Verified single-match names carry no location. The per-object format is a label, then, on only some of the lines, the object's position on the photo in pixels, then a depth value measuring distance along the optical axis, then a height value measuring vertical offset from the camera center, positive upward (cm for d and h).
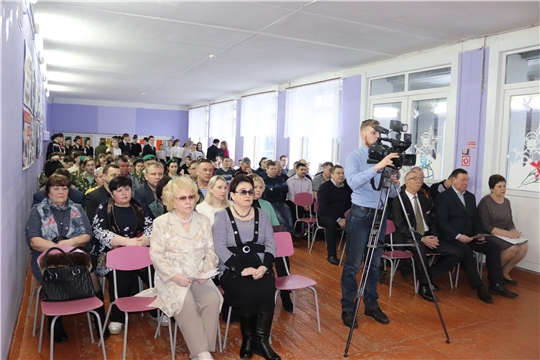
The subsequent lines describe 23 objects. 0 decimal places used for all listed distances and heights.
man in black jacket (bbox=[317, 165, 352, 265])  621 -62
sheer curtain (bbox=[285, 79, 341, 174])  926 +83
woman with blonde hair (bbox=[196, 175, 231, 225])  382 -39
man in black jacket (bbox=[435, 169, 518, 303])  481 -76
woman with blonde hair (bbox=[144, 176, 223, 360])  297 -82
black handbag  296 -89
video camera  319 +9
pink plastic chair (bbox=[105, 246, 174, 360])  298 -85
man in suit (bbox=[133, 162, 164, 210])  449 -37
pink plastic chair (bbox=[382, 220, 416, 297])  460 -100
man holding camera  354 -55
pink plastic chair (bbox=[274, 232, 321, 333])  348 -102
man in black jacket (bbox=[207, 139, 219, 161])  1320 +8
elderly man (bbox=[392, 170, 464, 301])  478 -78
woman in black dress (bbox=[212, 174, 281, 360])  315 -80
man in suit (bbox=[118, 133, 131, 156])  1354 +16
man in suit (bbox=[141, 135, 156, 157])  1448 +11
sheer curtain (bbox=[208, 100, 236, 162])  1465 +113
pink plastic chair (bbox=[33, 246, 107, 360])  281 -106
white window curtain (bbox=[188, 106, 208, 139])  1727 +128
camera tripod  325 -57
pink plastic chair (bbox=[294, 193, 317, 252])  672 -70
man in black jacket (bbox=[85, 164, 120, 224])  418 -48
